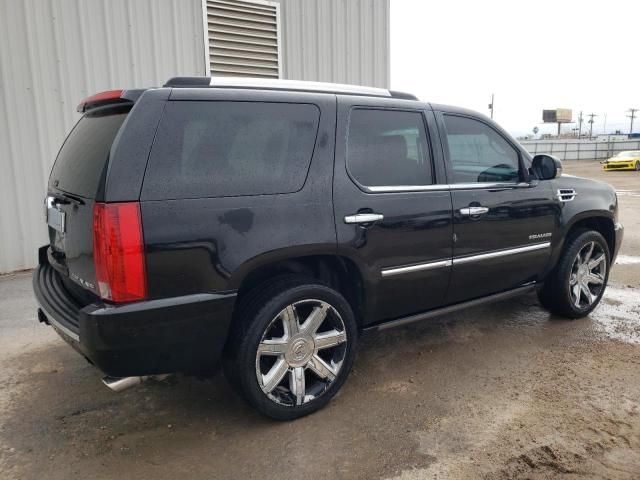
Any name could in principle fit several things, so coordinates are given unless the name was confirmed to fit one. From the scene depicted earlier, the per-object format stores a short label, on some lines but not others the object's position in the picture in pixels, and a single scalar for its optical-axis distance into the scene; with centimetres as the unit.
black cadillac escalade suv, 251
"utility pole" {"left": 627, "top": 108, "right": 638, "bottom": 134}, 9488
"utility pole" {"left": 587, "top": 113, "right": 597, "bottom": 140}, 10262
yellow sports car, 2926
